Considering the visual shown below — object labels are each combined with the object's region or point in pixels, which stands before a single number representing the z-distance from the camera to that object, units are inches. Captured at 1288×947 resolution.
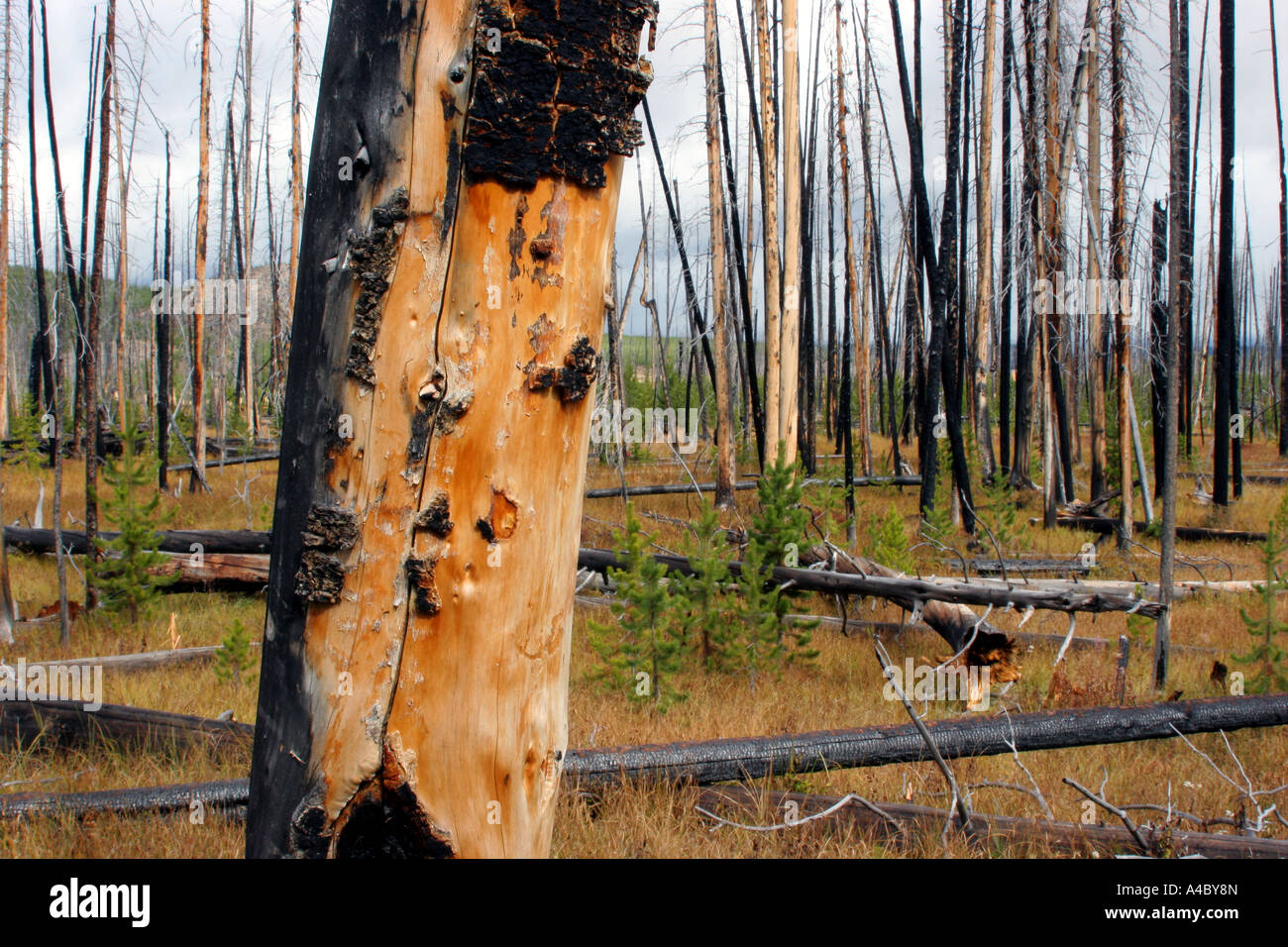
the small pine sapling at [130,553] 257.1
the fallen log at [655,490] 533.6
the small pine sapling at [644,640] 209.8
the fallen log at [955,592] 232.5
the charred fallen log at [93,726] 160.9
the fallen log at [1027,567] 366.3
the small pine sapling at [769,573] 236.8
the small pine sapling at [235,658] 198.2
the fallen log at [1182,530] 434.6
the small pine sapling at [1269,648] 200.8
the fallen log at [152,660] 223.3
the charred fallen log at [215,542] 320.5
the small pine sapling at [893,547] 301.3
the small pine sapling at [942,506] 338.3
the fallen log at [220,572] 311.4
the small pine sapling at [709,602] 234.4
